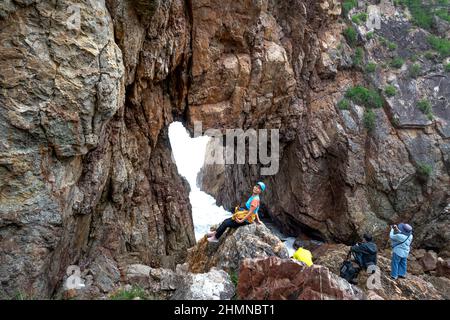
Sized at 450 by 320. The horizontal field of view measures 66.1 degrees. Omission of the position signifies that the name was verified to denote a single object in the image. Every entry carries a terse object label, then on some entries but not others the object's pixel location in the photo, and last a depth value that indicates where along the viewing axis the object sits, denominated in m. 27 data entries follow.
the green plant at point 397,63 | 18.38
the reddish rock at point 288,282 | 5.95
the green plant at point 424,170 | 16.55
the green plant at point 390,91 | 17.76
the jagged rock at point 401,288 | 9.41
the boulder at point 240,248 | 8.56
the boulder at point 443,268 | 14.99
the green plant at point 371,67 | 18.09
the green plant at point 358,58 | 18.11
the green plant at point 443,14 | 19.64
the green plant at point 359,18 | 18.73
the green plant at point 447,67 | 18.27
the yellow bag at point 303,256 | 7.55
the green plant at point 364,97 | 17.66
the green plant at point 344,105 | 17.58
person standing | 9.23
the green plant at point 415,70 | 18.27
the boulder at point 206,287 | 6.75
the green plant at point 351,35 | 18.27
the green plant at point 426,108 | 17.42
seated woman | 9.30
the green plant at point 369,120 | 17.31
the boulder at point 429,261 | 15.52
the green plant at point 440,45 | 18.73
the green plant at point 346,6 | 18.72
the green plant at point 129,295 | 6.65
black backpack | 9.37
